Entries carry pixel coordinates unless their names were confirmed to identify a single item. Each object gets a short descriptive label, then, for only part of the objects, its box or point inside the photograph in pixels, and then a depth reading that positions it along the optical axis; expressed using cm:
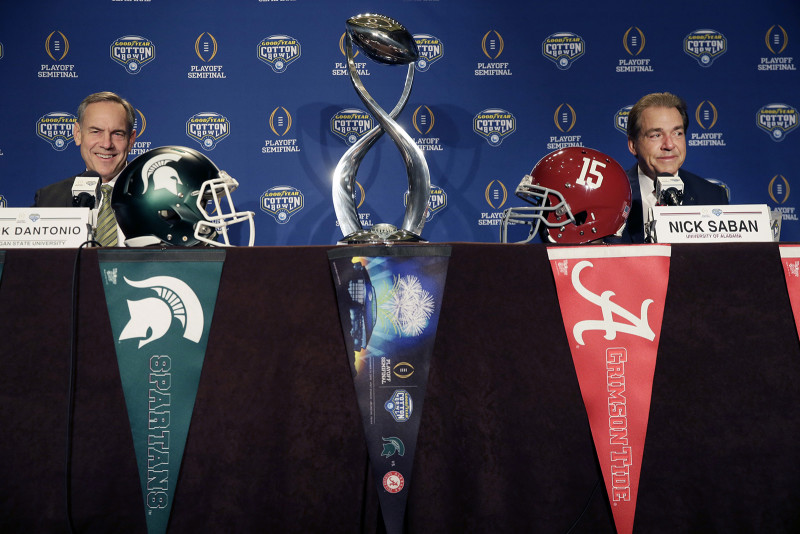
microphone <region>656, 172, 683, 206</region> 189
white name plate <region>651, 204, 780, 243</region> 158
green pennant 132
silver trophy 193
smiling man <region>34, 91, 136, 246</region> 274
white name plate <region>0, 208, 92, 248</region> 152
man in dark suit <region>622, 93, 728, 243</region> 274
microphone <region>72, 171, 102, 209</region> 175
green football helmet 165
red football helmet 176
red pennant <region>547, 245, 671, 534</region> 135
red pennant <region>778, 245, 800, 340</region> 142
